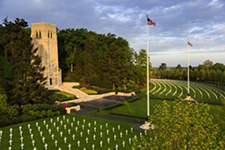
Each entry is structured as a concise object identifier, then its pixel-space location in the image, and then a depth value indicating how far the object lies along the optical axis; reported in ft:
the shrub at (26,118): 84.17
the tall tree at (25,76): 98.37
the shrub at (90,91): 155.94
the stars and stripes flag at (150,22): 76.33
